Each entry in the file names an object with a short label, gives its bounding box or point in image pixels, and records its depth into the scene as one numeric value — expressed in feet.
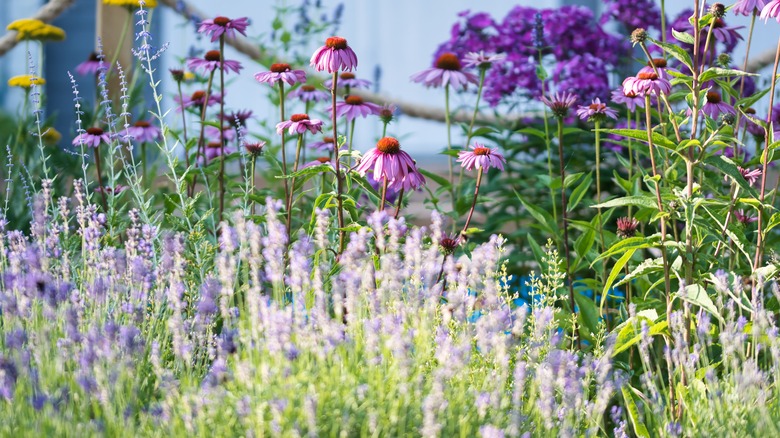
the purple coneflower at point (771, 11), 13.37
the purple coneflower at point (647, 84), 13.78
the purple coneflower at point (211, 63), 19.30
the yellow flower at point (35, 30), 25.04
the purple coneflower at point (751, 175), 16.30
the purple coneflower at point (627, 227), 15.56
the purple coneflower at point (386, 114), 18.37
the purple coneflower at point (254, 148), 17.26
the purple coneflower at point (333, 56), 14.76
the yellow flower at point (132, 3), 23.54
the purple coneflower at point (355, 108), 18.89
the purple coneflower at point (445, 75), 20.03
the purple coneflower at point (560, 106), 16.80
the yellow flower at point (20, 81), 23.62
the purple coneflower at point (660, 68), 14.17
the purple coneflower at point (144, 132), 20.52
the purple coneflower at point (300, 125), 16.10
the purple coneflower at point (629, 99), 17.40
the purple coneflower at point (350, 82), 21.30
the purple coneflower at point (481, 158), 15.35
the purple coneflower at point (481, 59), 20.11
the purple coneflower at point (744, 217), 16.92
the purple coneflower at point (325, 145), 20.65
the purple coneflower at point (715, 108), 15.29
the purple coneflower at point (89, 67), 24.32
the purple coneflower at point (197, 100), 20.58
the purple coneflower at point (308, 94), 20.79
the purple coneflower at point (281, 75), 16.83
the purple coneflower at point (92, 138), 17.79
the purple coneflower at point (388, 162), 14.17
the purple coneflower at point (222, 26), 18.22
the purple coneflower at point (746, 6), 14.70
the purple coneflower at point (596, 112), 16.66
